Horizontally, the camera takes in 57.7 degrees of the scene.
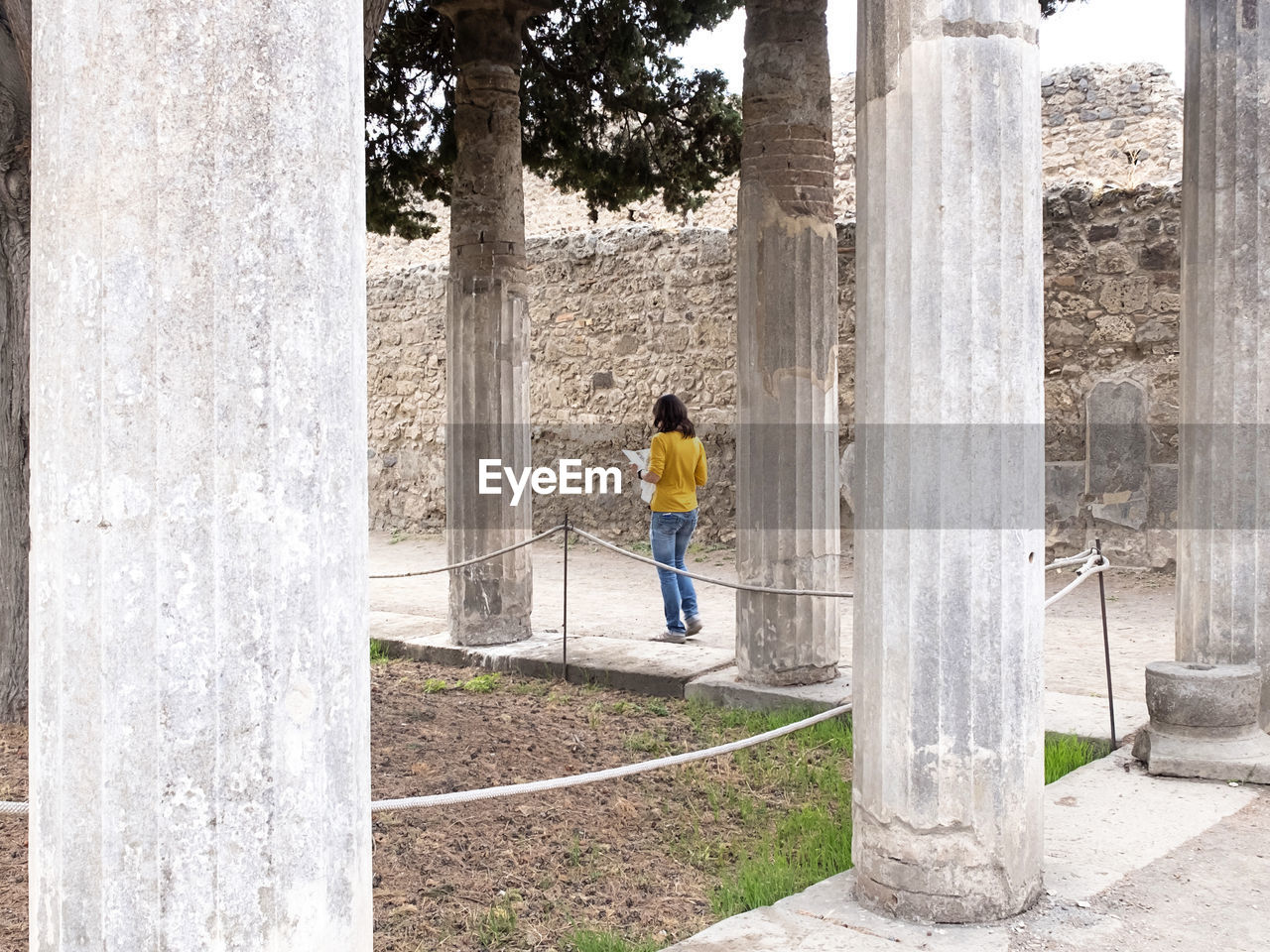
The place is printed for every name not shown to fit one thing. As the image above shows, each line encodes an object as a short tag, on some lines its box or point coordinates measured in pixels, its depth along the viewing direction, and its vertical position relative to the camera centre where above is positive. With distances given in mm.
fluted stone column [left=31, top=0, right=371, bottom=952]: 1399 -15
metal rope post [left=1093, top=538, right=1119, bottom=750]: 4748 -1033
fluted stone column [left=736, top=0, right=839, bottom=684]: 5961 +638
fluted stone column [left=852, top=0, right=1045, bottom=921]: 2986 -4
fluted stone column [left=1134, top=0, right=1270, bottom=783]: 4449 +234
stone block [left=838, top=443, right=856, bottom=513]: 11000 -181
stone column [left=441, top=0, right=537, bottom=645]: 7324 +820
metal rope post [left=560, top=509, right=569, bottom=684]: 6793 -1223
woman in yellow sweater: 7824 -289
